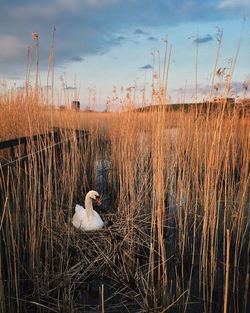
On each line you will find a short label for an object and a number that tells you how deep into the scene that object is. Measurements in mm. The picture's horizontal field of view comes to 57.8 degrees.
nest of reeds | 1770
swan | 2307
